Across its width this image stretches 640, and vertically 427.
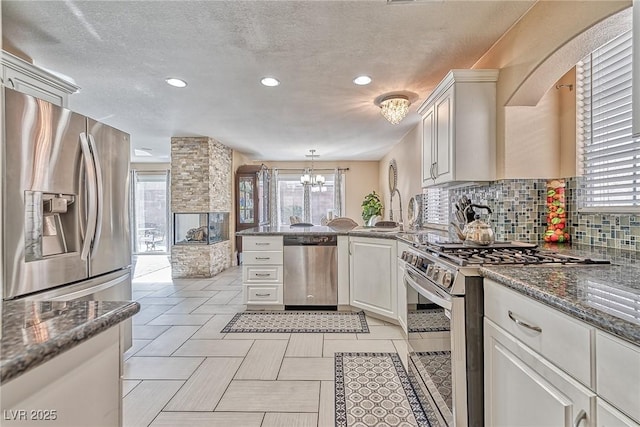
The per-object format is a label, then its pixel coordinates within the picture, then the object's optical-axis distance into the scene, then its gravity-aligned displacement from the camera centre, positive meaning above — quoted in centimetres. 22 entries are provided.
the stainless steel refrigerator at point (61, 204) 164 +6
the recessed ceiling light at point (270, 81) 303 +130
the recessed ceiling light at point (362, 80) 299 +130
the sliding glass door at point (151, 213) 834 +3
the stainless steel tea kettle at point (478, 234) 196 -13
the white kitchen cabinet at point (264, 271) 357 -65
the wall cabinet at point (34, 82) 200 +94
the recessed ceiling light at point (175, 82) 303 +130
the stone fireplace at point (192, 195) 539 +32
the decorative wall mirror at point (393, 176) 622 +77
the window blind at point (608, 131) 167 +48
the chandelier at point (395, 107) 342 +117
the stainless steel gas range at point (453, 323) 144 -55
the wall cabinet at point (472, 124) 233 +67
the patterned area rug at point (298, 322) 304 -111
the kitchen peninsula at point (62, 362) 59 -31
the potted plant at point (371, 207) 684 +14
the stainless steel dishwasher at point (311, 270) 355 -64
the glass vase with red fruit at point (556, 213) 212 +0
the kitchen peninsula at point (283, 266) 346 -59
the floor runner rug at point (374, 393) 177 -114
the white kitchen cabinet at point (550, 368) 77 -47
